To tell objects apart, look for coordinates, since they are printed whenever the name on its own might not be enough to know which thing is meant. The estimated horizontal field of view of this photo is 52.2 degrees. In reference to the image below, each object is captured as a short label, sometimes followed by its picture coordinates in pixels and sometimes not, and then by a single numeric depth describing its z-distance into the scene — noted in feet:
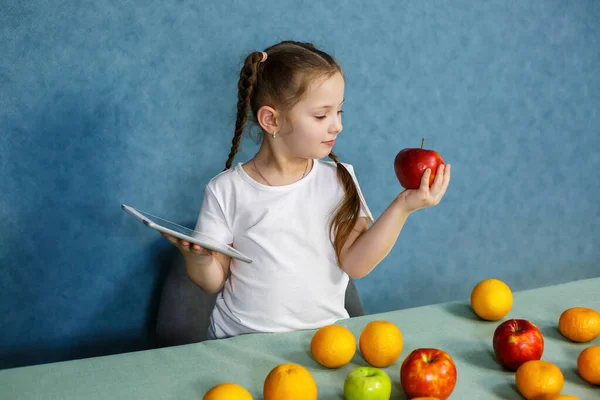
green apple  2.99
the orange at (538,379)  3.06
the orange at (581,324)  3.72
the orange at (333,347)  3.42
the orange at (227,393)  2.93
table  3.26
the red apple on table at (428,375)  3.05
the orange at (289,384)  2.97
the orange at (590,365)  3.23
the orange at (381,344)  3.44
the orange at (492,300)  4.01
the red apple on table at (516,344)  3.38
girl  4.65
